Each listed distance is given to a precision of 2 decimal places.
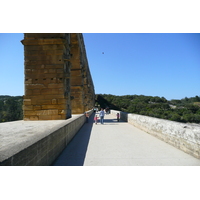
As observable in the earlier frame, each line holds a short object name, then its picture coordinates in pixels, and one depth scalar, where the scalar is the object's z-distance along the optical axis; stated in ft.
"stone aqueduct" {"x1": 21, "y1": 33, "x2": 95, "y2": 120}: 21.09
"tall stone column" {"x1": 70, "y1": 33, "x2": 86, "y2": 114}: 40.09
